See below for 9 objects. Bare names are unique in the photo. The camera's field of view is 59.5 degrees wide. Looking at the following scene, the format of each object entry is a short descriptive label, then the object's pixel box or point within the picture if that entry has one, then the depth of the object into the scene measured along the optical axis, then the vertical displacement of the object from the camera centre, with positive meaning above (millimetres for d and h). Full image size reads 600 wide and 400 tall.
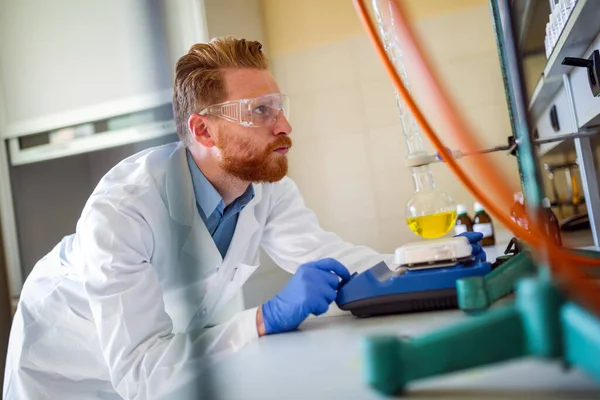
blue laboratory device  769 -129
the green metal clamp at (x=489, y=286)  662 -120
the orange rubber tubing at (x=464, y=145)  389 +42
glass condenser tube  1120 -16
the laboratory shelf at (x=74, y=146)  2127 +448
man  929 -45
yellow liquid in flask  1119 -51
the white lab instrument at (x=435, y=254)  827 -86
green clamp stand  360 -112
